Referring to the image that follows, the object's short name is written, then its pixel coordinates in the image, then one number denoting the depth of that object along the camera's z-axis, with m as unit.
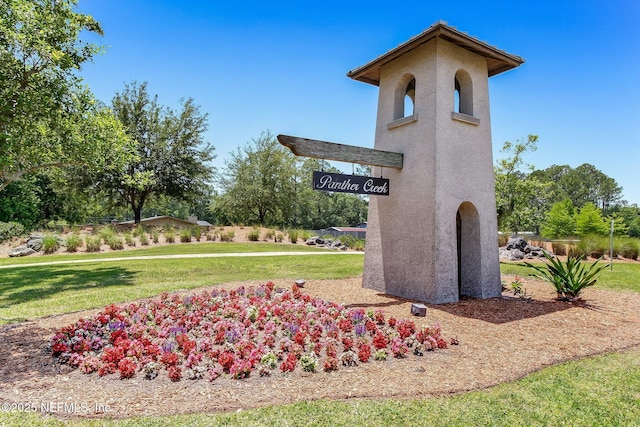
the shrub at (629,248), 17.20
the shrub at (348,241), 21.66
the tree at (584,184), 60.19
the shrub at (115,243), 17.94
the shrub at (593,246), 16.83
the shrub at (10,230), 19.93
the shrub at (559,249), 17.73
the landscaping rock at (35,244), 17.09
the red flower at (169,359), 3.89
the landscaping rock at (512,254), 15.52
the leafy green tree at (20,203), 30.30
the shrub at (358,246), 21.22
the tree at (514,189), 18.14
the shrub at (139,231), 20.12
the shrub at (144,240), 19.07
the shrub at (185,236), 20.48
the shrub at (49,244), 16.88
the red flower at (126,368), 3.73
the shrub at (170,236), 20.19
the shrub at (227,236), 21.47
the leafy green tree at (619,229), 32.96
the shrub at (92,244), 17.48
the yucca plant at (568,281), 7.46
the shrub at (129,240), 18.77
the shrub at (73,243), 17.11
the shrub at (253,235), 22.14
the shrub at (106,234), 18.55
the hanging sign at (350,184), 6.84
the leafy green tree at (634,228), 50.91
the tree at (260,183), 33.72
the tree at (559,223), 40.34
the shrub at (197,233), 21.12
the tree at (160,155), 26.66
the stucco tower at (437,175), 7.14
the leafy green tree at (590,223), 32.88
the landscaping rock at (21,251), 16.36
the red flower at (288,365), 3.87
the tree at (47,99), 5.84
